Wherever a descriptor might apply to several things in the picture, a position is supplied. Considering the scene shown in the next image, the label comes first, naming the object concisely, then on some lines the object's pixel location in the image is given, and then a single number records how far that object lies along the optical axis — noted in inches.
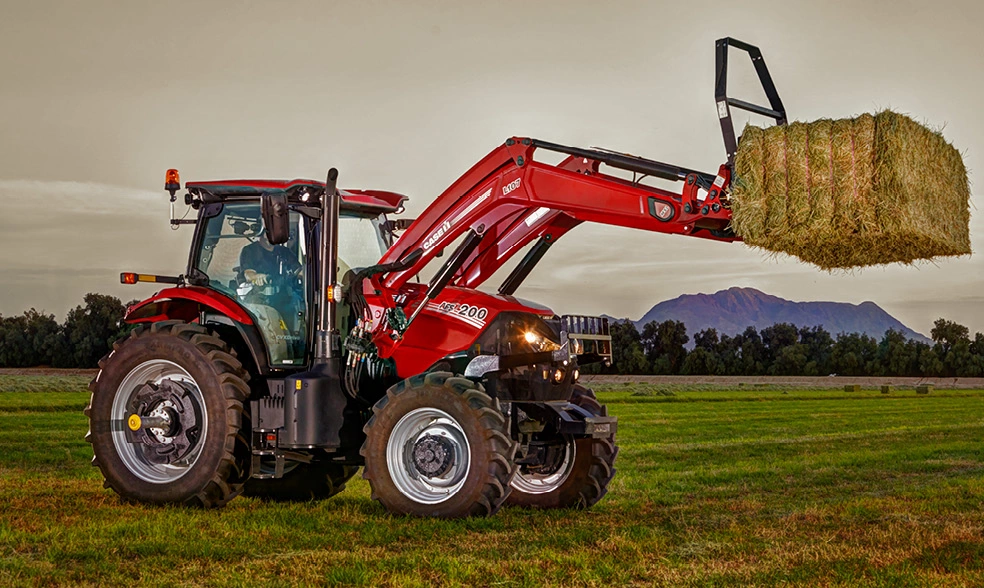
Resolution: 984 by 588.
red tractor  373.7
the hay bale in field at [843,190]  345.1
